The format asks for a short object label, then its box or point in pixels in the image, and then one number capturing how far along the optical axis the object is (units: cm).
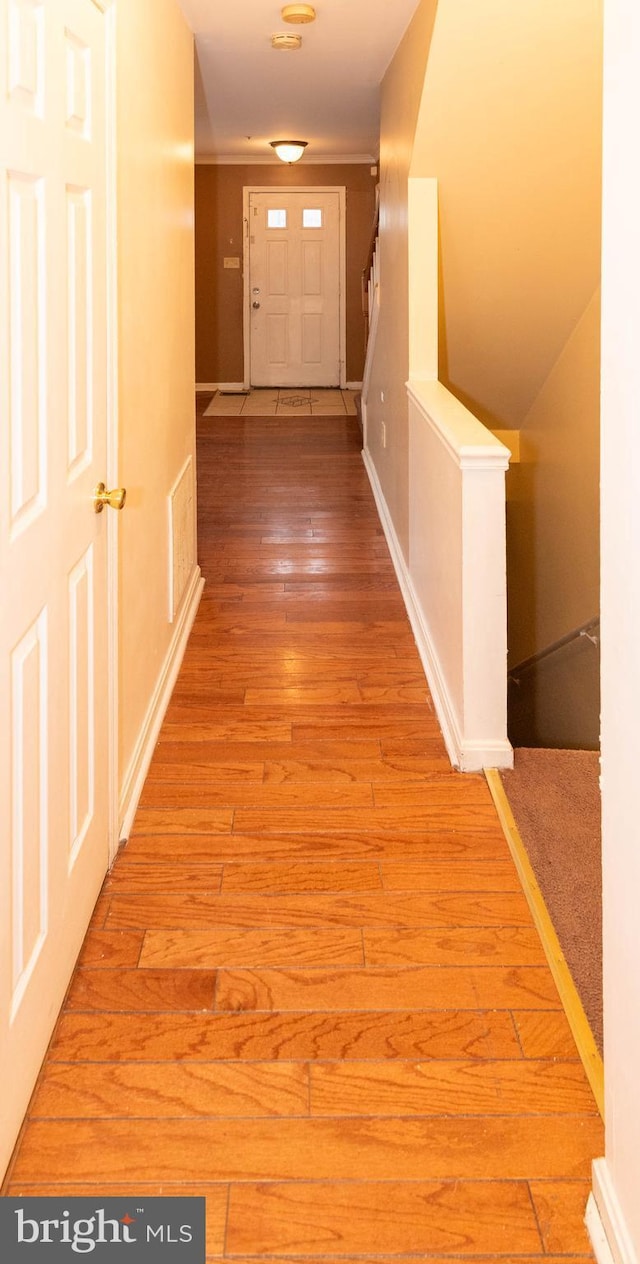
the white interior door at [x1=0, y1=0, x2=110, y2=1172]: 182
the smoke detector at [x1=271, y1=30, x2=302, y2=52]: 495
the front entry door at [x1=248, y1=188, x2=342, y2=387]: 1141
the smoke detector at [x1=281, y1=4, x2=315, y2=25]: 446
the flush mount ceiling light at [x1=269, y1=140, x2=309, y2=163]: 897
